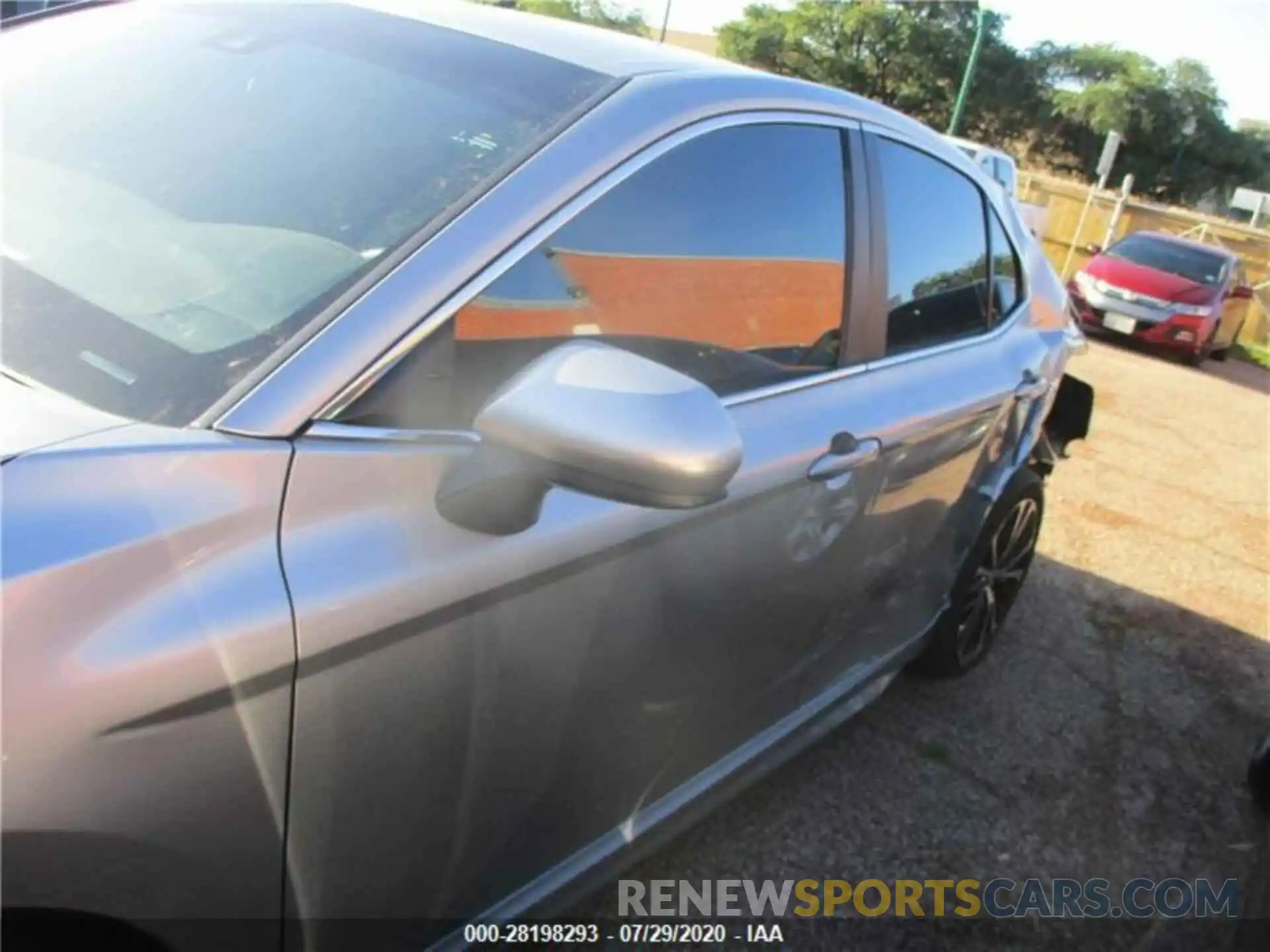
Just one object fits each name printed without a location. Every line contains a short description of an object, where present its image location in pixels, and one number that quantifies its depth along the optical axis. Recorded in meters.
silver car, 1.25
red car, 13.55
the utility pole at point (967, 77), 19.47
